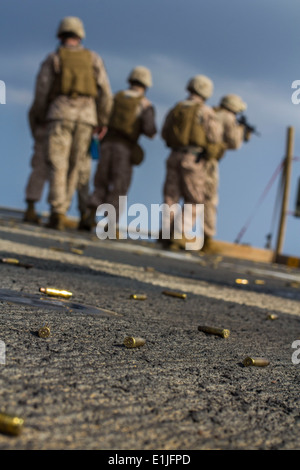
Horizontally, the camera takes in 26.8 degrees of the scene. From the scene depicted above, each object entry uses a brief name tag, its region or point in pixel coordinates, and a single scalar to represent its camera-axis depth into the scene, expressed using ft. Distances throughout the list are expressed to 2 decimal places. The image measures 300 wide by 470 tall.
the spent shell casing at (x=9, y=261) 12.03
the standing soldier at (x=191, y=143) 31.96
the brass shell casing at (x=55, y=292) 8.75
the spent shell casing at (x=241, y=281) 17.12
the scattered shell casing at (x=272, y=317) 10.36
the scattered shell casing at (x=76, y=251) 17.55
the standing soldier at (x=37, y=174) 32.45
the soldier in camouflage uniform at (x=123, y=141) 33.96
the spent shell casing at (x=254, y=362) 6.15
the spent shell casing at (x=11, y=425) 3.30
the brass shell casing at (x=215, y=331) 7.61
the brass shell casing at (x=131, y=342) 5.98
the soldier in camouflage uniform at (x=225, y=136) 34.91
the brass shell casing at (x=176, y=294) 11.29
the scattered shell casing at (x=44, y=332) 5.72
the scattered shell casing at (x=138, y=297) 10.09
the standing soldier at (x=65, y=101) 28.68
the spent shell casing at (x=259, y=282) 17.91
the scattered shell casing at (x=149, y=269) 16.14
